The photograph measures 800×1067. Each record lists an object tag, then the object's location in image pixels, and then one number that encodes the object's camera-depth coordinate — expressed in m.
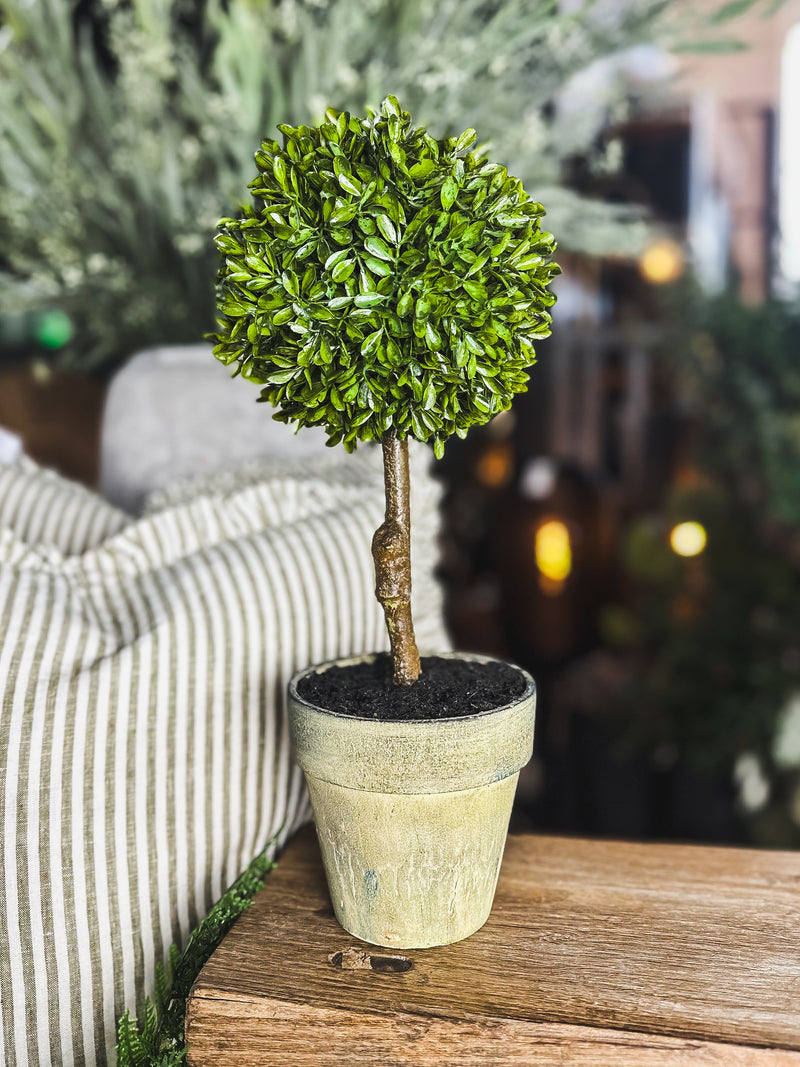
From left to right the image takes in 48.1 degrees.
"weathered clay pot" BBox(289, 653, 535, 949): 0.58
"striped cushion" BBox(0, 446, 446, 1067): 0.66
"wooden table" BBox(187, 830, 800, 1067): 0.53
